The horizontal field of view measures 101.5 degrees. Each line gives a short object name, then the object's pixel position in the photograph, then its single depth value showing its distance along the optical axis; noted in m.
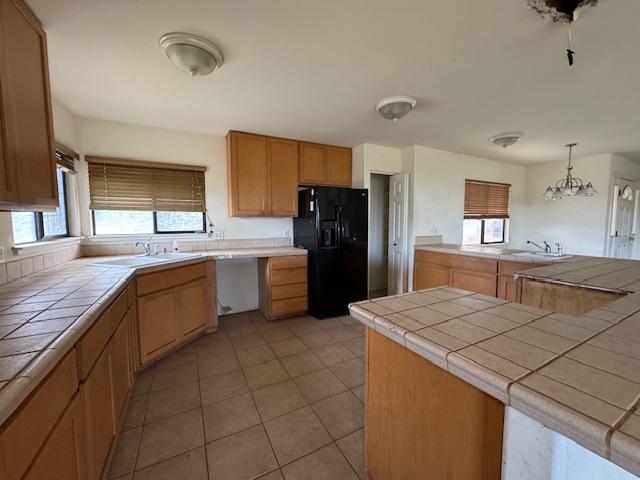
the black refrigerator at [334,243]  3.17
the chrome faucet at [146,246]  2.72
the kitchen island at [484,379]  0.51
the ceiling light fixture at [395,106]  2.23
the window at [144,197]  2.74
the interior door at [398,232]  3.86
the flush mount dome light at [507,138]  3.16
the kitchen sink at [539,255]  2.60
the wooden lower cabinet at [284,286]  3.13
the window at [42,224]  1.82
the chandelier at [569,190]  3.26
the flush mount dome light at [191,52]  1.51
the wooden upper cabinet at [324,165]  3.48
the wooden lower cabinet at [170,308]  2.08
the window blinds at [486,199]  4.45
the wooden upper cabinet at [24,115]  1.13
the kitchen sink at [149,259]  2.32
